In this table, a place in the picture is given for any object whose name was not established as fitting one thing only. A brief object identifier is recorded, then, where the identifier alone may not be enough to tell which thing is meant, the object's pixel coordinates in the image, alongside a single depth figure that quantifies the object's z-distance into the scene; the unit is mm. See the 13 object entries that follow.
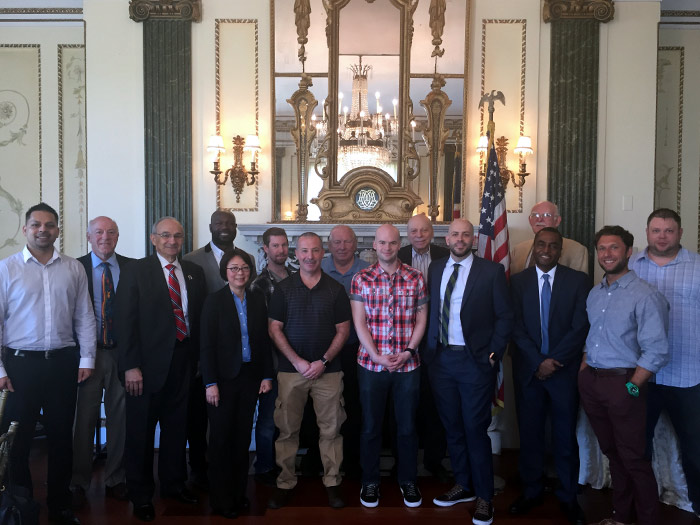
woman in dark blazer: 3420
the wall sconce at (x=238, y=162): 5483
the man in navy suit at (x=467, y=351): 3471
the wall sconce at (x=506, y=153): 5419
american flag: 4220
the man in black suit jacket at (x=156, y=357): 3443
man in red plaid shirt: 3535
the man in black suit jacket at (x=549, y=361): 3469
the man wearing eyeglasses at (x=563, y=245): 4207
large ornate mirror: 5625
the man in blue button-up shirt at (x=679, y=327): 3377
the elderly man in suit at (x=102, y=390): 3705
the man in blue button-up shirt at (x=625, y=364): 3102
